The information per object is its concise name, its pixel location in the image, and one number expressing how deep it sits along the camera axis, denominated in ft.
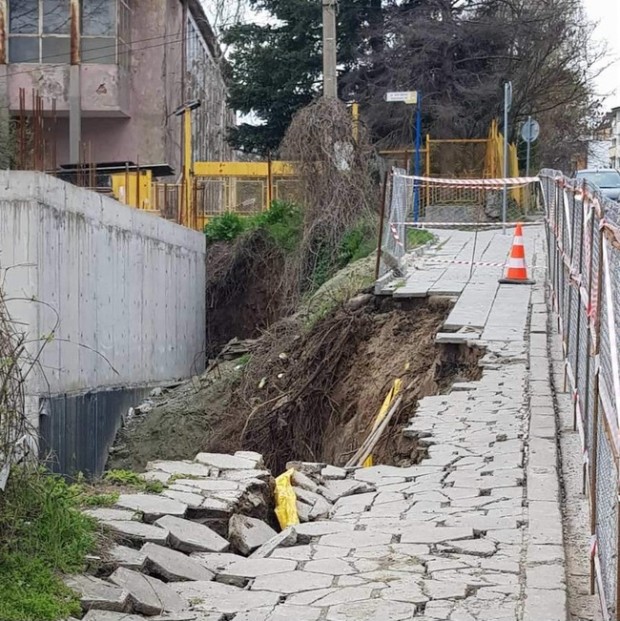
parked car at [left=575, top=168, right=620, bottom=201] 86.91
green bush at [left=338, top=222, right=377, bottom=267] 64.23
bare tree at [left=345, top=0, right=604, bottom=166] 103.50
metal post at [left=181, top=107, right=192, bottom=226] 82.58
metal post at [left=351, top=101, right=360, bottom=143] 70.08
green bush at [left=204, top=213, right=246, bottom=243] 80.69
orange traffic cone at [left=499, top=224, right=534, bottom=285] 51.57
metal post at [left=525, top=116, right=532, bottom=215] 91.40
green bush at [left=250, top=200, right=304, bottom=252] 72.13
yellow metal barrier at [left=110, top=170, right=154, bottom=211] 78.59
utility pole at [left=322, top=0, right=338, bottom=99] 73.41
